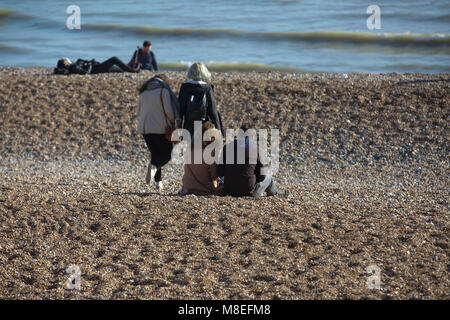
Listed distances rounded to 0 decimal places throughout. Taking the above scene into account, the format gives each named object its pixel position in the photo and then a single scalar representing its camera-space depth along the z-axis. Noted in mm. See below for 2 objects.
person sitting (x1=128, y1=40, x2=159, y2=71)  34812
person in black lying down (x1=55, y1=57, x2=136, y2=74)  31722
